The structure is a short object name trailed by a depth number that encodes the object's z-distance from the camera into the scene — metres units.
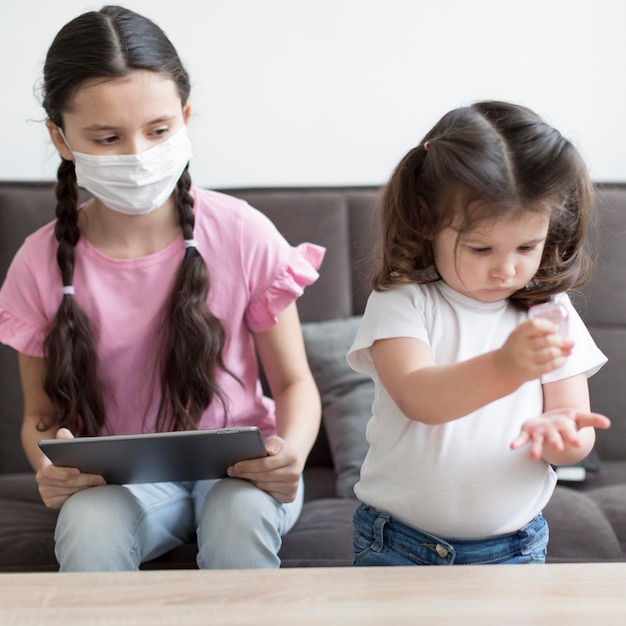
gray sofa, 1.70
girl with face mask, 1.39
